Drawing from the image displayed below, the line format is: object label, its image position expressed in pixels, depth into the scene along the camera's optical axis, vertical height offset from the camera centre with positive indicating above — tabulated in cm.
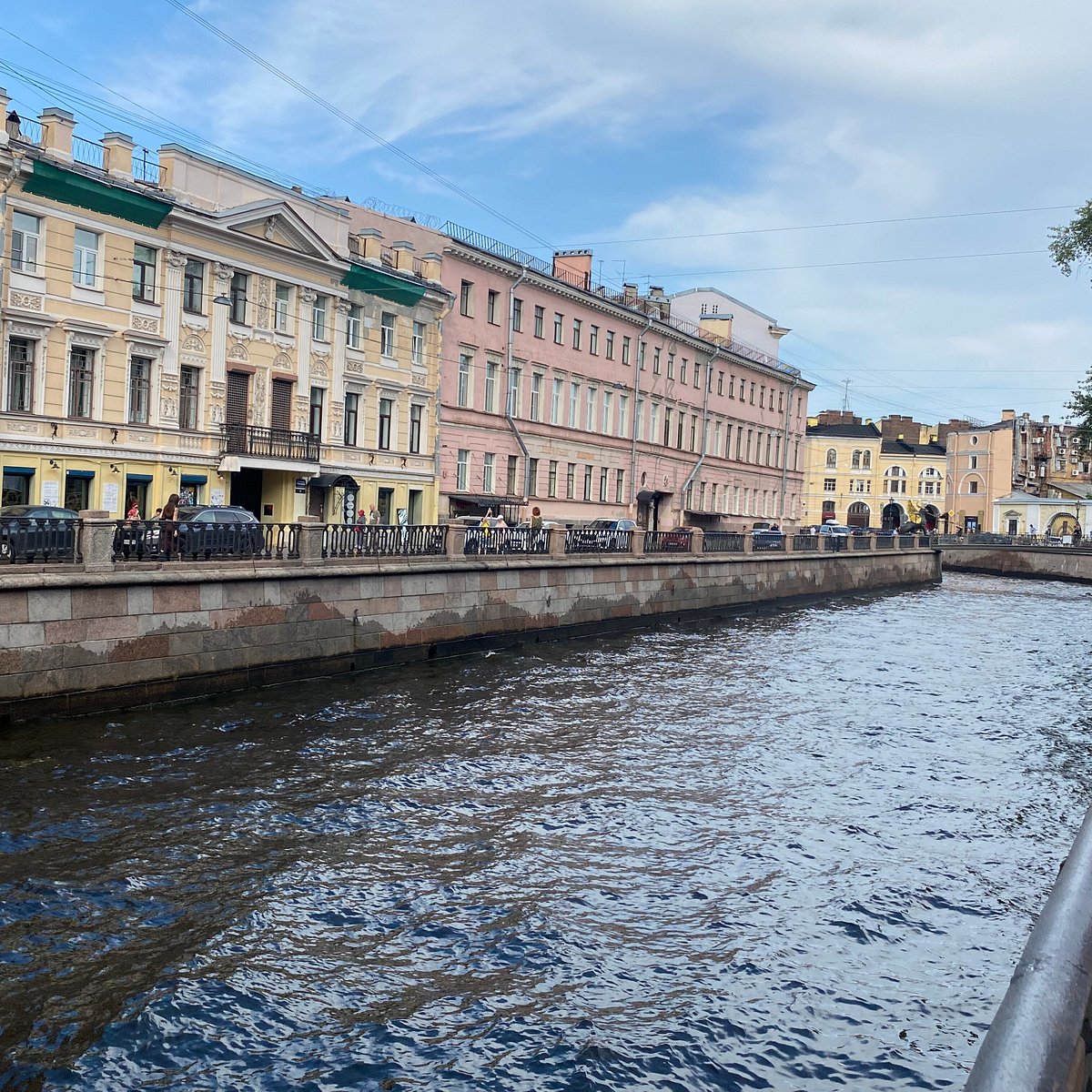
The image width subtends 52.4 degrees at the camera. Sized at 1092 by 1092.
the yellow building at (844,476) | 10444 +544
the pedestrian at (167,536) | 1578 -53
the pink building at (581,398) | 3747 +514
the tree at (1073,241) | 2959 +825
